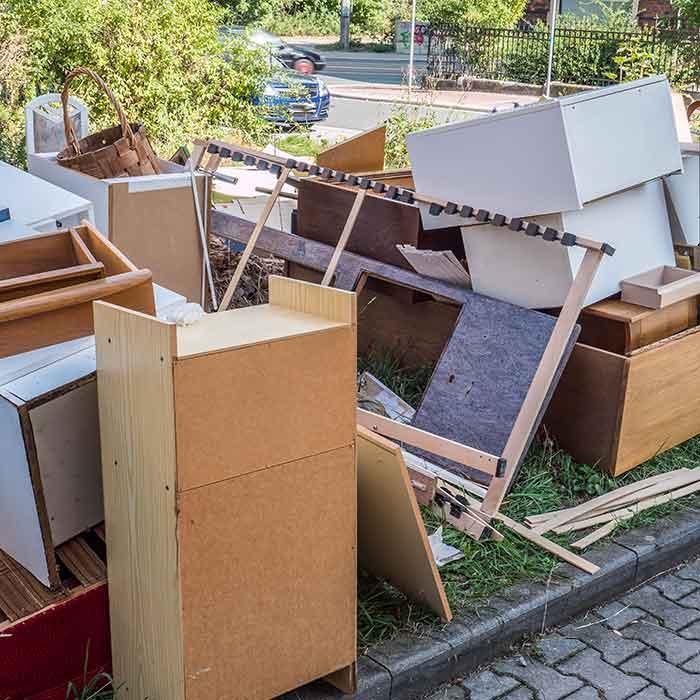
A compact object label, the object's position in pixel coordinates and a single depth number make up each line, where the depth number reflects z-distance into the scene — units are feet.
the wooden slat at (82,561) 8.27
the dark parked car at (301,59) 81.41
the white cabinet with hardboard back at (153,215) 14.84
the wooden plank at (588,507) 11.82
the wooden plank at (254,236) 14.57
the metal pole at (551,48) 58.13
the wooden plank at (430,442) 11.46
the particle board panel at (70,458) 7.90
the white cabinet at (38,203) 11.96
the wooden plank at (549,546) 11.10
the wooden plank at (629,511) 11.90
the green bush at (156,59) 25.79
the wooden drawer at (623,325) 12.47
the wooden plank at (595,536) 11.53
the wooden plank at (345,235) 13.73
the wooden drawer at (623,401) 12.50
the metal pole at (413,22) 64.34
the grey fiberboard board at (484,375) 12.31
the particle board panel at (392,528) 8.98
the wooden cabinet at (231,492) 7.20
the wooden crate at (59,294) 8.46
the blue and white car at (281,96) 28.12
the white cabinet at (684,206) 14.14
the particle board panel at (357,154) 16.17
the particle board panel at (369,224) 14.17
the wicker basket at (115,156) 15.46
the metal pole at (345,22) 120.04
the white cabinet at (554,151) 11.84
